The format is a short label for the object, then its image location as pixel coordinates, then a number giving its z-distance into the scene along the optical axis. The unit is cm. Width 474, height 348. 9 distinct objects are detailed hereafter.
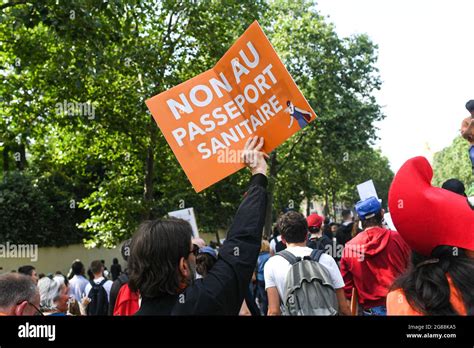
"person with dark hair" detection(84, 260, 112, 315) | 768
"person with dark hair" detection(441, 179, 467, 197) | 456
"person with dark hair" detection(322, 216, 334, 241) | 1179
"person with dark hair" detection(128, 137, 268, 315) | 239
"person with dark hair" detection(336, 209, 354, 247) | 991
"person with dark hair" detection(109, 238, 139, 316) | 516
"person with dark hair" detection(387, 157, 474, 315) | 220
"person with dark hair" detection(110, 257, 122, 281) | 1484
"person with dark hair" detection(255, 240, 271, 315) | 890
